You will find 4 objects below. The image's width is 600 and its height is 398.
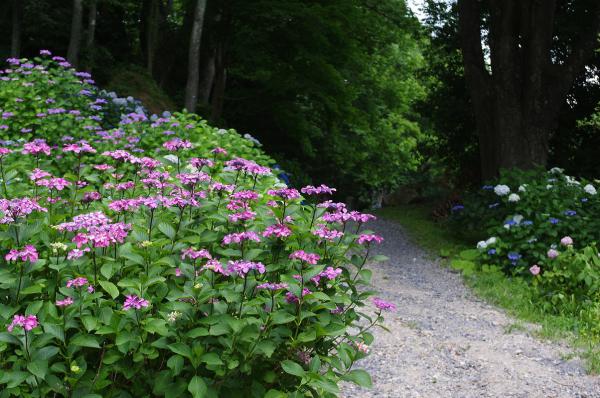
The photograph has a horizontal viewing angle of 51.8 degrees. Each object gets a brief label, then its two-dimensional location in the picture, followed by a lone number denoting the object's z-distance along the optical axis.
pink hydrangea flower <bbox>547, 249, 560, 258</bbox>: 5.81
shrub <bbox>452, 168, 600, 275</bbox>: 6.69
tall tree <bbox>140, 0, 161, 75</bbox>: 13.35
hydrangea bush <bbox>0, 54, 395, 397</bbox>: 2.02
